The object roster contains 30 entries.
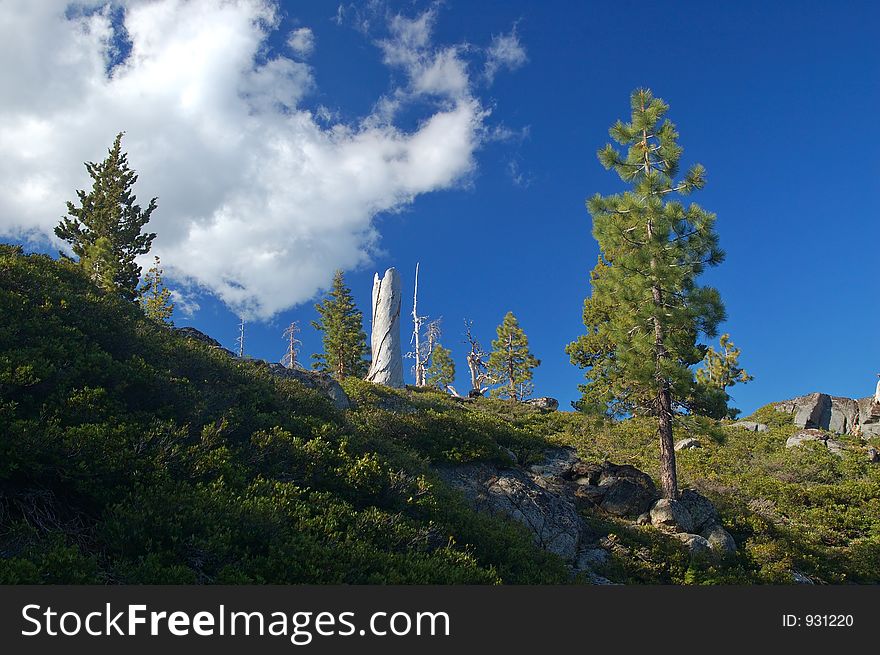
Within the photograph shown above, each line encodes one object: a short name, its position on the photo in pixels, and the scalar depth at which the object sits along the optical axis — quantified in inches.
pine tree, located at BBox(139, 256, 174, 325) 1673.2
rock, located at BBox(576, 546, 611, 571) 490.0
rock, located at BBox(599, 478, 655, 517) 652.1
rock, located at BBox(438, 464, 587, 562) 504.7
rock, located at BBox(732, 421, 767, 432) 1390.4
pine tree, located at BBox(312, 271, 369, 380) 2064.5
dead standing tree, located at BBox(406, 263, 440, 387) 2412.6
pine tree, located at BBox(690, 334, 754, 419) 2217.0
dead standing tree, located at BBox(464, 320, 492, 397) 2297.0
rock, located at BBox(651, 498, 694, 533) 605.0
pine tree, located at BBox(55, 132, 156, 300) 1601.9
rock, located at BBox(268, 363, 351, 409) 748.6
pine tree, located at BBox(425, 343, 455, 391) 2596.0
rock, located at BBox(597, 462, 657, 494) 690.2
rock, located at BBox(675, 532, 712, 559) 539.9
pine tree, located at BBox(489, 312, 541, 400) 2185.0
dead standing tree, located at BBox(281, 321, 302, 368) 2223.7
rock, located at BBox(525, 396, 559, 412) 1604.3
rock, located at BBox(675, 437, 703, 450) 1115.9
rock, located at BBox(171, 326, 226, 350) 704.1
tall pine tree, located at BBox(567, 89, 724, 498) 754.8
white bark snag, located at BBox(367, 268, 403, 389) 1803.6
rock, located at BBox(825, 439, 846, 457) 1071.5
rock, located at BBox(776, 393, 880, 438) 1366.9
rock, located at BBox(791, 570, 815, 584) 521.3
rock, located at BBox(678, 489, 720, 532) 628.7
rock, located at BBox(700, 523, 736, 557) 570.3
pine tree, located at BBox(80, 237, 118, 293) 1440.7
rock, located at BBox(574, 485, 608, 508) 654.5
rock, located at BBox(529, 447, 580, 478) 705.0
